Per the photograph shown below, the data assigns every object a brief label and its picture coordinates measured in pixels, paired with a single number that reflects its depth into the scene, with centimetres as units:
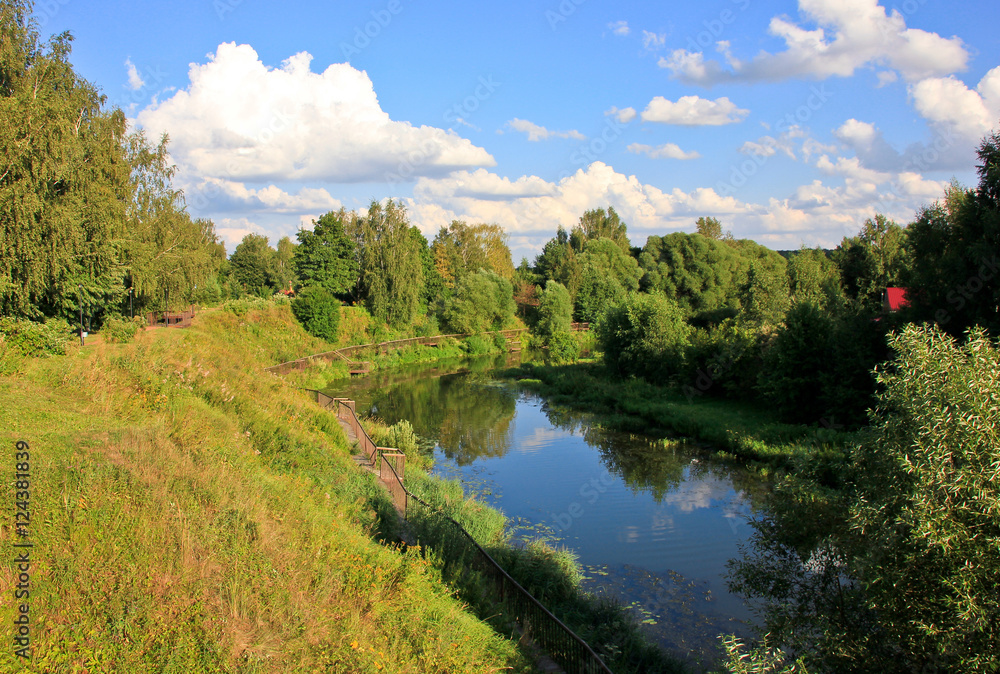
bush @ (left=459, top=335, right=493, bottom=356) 5359
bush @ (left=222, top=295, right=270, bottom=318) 4209
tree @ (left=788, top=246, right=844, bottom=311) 4516
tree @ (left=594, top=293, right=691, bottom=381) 3164
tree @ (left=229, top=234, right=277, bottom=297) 7200
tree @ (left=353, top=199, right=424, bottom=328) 5016
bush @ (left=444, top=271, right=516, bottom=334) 5466
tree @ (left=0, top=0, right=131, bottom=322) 1883
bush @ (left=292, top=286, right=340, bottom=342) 4572
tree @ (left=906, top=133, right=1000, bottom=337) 1711
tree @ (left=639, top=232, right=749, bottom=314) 6594
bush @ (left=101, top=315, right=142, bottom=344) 2067
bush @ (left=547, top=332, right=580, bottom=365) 4500
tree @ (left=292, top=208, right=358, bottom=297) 5128
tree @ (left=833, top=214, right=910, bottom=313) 4419
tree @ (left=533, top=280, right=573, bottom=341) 5438
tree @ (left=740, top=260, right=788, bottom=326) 3481
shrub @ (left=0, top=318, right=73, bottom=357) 1324
